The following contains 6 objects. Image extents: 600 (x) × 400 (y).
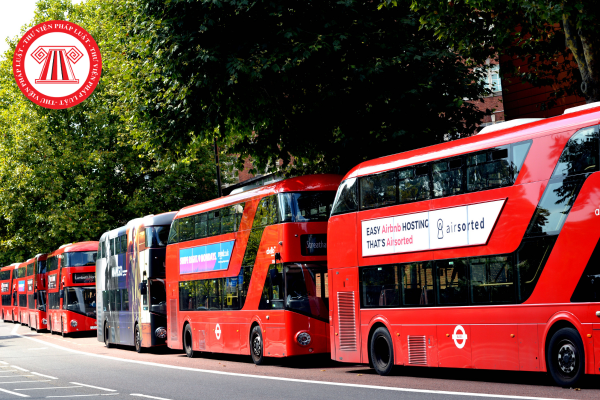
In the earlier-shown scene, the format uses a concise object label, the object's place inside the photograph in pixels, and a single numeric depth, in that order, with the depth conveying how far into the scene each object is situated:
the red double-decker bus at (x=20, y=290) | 54.83
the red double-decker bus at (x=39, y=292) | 46.88
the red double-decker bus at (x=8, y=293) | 62.32
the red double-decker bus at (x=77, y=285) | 38.84
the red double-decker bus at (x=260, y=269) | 18.06
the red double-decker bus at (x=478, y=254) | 11.17
